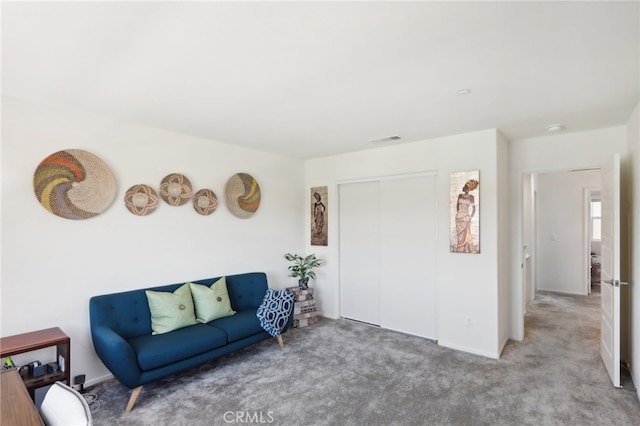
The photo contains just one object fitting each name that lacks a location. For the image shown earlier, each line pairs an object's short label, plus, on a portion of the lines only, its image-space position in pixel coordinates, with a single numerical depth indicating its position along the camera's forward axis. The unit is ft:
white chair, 3.51
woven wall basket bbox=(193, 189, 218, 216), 12.17
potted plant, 15.25
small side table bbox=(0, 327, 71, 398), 7.38
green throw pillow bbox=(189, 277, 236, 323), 10.76
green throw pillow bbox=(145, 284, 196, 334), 9.80
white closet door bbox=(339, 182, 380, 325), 14.97
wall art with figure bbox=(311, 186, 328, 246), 16.24
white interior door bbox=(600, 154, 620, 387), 9.00
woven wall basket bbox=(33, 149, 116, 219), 8.75
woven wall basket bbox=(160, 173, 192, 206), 11.27
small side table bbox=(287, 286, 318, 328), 14.48
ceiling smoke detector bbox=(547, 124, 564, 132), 10.76
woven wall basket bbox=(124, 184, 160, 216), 10.38
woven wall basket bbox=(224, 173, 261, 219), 13.26
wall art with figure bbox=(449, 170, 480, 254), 11.56
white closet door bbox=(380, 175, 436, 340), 13.25
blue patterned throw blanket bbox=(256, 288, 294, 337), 11.21
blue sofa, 7.98
